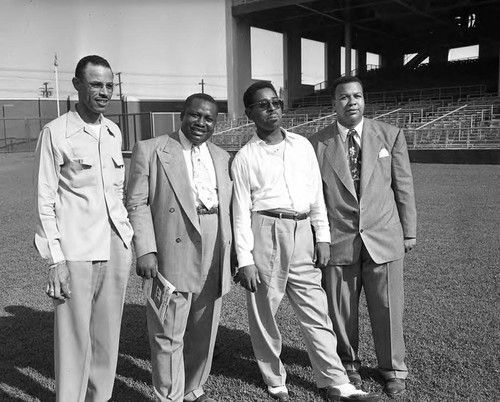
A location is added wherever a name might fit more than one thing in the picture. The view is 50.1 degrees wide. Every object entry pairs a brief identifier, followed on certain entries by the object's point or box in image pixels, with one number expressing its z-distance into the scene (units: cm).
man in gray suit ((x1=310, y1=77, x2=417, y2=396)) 340
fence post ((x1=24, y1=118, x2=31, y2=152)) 4101
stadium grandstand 2594
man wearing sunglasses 317
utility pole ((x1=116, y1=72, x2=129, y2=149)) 3585
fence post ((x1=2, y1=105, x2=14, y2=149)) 4138
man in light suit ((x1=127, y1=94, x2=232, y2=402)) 303
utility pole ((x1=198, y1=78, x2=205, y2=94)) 5841
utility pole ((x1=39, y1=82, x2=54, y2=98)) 5119
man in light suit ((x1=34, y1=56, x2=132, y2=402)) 265
